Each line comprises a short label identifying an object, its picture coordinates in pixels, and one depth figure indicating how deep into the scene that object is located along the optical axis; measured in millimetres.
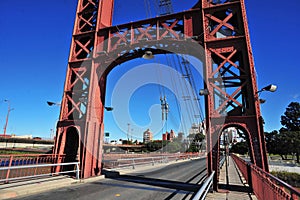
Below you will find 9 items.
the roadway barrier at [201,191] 3017
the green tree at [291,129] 48781
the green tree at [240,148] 83881
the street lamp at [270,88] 7115
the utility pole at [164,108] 40394
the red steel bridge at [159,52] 8438
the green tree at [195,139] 89250
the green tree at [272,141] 57519
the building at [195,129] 88062
